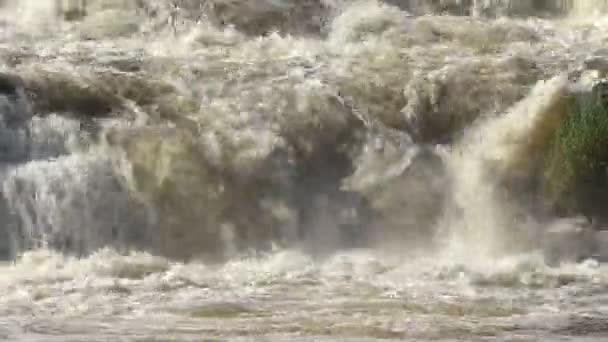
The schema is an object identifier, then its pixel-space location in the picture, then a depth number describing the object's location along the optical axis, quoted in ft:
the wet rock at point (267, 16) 84.94
